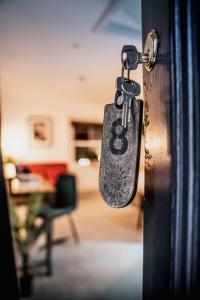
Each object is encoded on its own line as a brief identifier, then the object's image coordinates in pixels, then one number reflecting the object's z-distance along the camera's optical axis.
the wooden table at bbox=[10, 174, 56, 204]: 2.96
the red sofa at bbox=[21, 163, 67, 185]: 7.04
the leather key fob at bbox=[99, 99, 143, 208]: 0.39
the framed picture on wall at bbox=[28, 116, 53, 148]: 7.29
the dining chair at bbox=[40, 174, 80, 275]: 3.15
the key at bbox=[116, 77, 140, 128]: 0.39
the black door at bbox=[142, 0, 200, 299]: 0.33
